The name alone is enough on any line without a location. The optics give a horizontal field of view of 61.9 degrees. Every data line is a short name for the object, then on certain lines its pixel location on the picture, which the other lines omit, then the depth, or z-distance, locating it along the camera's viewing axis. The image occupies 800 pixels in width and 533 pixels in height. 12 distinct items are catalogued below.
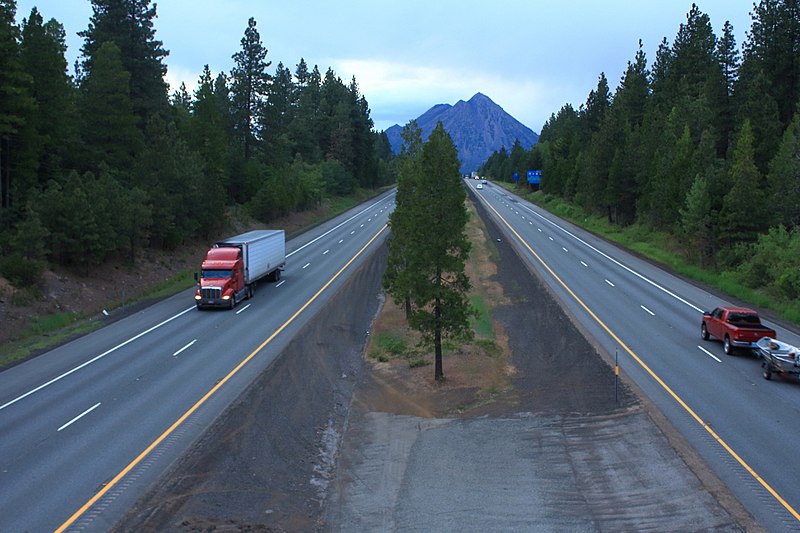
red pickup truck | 26.44
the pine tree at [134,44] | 57.72
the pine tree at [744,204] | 44.72
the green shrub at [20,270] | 32.88
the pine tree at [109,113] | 48.69
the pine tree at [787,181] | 42.91
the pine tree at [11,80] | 35.78
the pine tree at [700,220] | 47.06
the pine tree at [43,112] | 41.03
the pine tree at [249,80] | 83.75
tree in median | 24.89
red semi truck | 35.97
